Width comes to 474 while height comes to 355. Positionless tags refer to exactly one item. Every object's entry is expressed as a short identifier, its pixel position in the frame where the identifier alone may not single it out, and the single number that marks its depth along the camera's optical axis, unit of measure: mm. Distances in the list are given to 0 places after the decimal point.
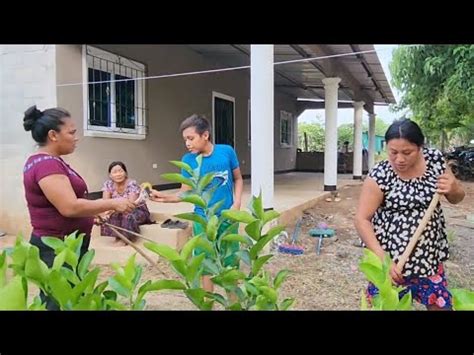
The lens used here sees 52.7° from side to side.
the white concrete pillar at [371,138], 14415
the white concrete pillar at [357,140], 11646
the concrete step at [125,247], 4523
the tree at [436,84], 8445
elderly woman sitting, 4719
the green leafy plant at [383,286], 776
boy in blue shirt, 2941
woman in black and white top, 1981
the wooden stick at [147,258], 1040
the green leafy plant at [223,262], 829
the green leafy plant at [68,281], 791
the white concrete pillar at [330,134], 8398
